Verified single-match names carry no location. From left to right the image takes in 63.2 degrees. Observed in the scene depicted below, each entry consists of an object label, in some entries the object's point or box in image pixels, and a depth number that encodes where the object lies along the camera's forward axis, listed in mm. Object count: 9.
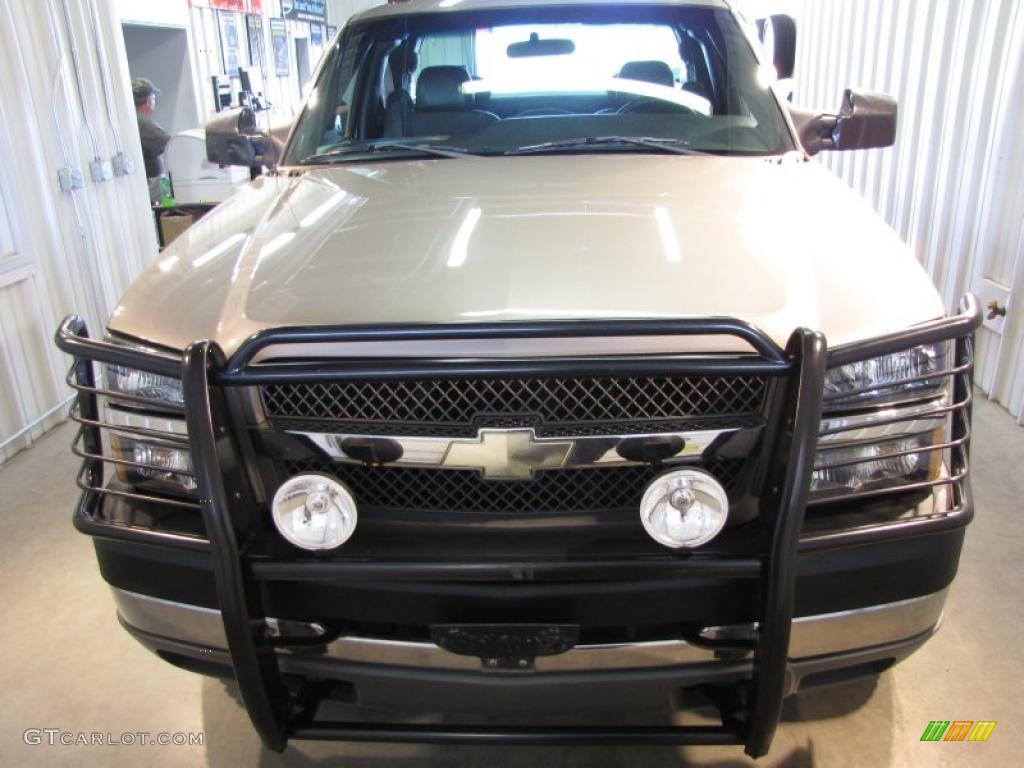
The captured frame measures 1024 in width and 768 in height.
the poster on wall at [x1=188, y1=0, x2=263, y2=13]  8430
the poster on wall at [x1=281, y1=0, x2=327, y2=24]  11195
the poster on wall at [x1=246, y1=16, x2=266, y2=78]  9922
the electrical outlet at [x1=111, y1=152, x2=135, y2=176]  5047
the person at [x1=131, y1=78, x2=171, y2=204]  6988
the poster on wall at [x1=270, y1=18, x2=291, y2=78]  10781
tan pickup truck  1478
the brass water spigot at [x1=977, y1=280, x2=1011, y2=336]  4109
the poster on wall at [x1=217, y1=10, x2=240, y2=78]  9062
